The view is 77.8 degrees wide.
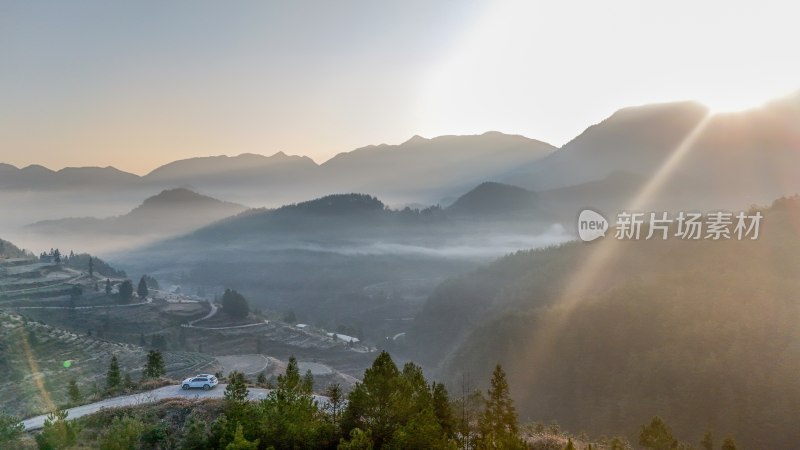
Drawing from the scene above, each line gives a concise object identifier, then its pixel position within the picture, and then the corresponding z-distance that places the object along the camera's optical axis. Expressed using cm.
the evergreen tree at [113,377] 6293
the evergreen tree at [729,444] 4009
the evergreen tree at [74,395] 5142
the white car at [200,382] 4900
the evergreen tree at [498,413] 3334
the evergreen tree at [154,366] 6388
